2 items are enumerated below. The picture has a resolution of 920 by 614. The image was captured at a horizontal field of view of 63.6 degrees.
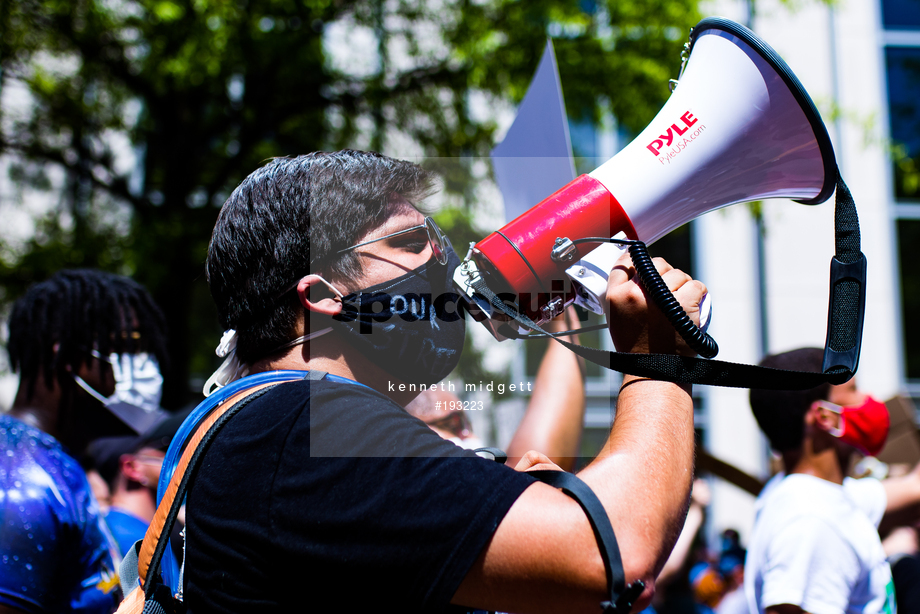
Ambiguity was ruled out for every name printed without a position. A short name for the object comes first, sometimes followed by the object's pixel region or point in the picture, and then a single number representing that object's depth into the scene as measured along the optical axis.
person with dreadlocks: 1.94
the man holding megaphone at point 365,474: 1.06
